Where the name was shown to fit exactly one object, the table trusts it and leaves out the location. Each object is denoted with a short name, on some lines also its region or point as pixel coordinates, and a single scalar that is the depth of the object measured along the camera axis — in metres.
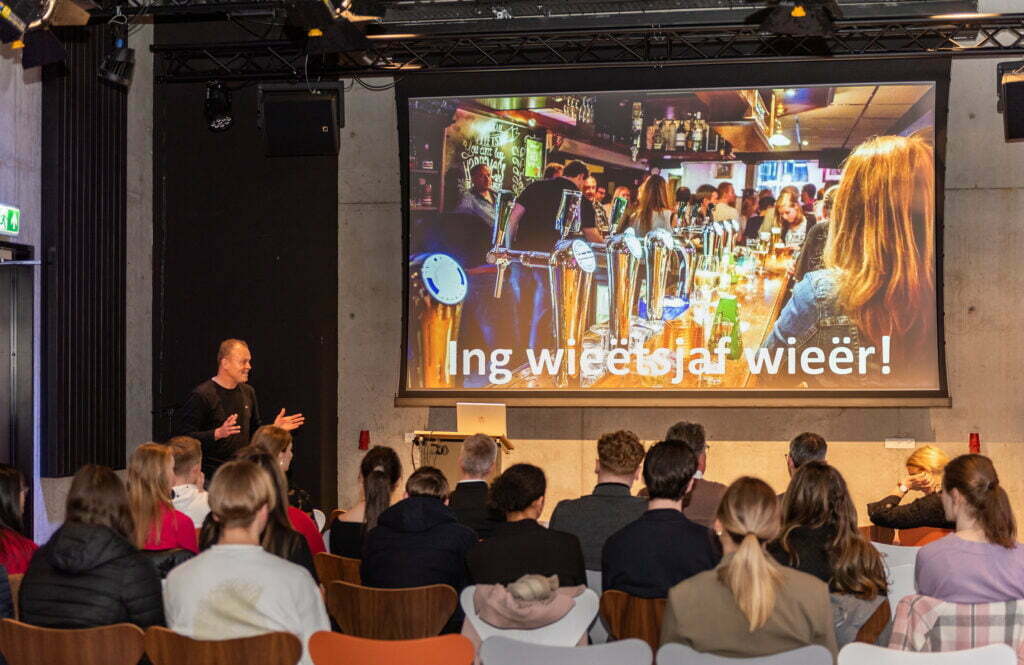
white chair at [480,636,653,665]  3.01
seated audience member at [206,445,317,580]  3.55
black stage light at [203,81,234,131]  8.24
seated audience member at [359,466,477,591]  4.02
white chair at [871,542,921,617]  4.06
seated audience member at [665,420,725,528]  4.91
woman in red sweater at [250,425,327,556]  4.52
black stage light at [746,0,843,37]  6.50
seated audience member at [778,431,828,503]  5.20
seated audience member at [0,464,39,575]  3.84
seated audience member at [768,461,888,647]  3.60
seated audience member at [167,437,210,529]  4.78
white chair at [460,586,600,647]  3.50
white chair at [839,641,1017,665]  2.93
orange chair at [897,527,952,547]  5.01
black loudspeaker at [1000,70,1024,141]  7.20
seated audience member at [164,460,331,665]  3.17
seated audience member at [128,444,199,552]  4.07
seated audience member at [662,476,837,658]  3.01
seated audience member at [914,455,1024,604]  3.32
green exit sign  6.55
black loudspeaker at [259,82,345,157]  7.72
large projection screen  7.74
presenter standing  6.88
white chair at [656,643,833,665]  2.88
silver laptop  7.83
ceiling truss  7.54
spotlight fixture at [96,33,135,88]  7.06
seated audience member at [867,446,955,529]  5.02
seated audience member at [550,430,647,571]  4.32
